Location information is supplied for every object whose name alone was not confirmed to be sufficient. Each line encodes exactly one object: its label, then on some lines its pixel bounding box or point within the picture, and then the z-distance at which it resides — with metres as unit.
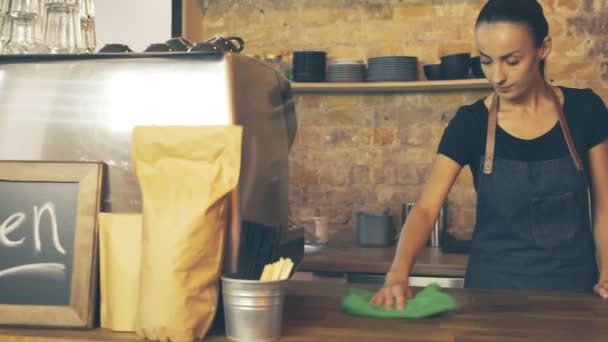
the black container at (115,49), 1.27
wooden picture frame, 1.10
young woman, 2.01
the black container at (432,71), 3.37
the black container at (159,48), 1.26
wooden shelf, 3.31
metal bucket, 0.99
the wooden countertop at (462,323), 1.07
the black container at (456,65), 3.28
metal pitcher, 3.31
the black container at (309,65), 3.43
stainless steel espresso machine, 1.15
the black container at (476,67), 3.26
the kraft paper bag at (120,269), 1.09
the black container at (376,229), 3.29
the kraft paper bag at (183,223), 1.00
